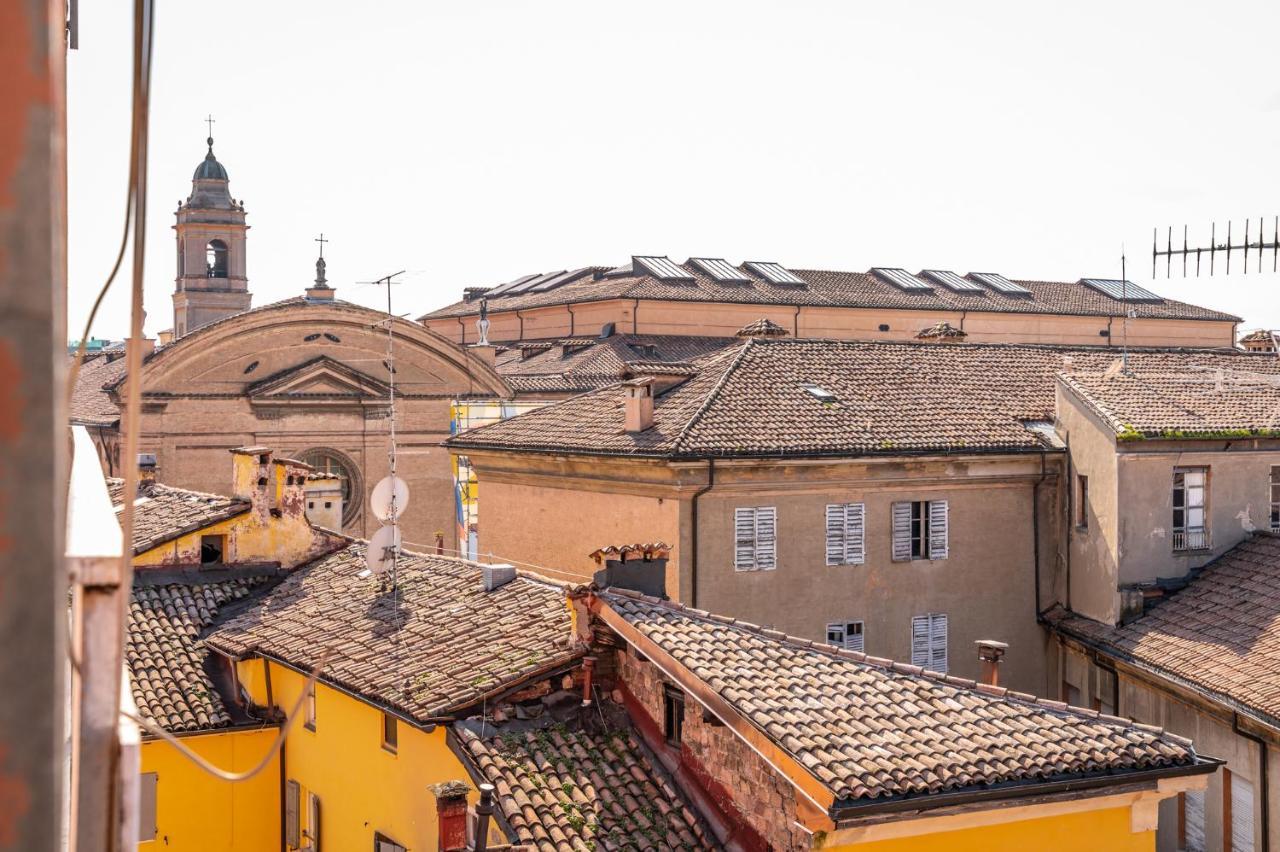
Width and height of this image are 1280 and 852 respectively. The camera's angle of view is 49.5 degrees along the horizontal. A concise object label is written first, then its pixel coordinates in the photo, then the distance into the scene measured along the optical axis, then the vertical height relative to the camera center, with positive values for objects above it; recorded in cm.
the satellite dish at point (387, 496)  1773 -104
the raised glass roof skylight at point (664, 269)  5125 +558
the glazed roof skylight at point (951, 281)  5706 +578
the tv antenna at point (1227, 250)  2545 +315
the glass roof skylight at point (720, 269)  5300 +578
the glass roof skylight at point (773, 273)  5406 +576
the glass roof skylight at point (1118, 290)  6053 +580
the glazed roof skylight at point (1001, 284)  5751 +570
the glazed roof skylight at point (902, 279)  5597 +576
